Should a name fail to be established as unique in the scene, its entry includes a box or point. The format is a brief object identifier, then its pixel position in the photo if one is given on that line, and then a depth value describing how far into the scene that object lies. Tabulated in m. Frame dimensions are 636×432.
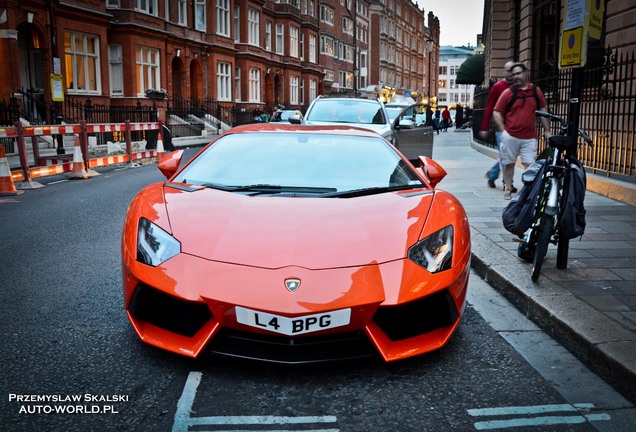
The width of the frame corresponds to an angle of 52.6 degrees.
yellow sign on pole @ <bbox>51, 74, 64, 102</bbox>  20.34
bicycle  4.84
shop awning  39.06
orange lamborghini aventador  3.17
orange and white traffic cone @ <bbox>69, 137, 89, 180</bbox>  14.14
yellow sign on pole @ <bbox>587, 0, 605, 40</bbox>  5.17
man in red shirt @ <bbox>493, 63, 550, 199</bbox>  9.05
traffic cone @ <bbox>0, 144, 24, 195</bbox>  11.11
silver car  13.23
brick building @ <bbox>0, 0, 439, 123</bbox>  24.92
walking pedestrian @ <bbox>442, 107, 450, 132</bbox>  46.38
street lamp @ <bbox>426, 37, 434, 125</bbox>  16.41
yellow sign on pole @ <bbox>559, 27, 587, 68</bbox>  5.19
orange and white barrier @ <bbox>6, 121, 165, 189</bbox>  12.45
